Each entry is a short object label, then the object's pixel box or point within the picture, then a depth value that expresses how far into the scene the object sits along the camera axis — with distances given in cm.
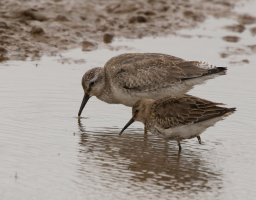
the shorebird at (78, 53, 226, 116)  1220
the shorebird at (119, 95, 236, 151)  1039
